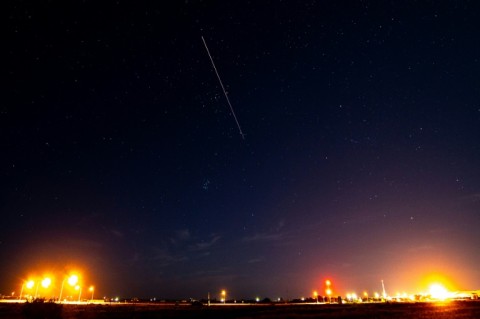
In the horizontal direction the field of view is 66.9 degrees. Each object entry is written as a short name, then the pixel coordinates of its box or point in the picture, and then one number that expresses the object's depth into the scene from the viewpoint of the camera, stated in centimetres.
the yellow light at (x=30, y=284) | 10844
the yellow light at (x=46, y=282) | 9881
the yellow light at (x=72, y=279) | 9294
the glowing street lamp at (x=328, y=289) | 9334
